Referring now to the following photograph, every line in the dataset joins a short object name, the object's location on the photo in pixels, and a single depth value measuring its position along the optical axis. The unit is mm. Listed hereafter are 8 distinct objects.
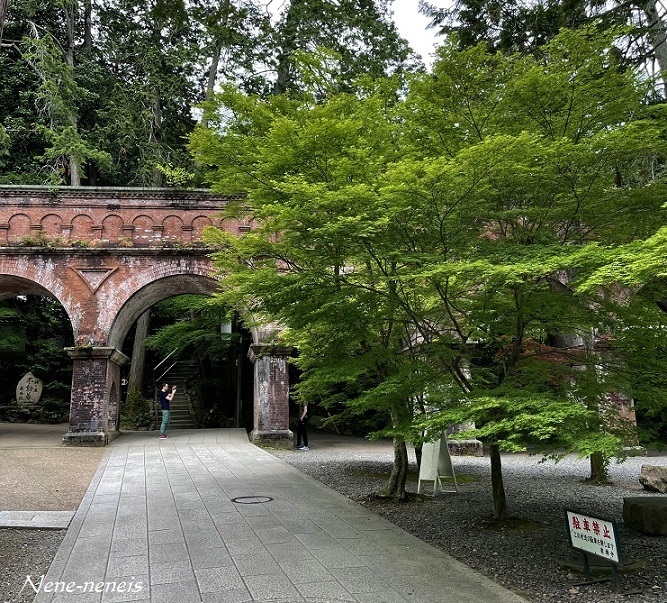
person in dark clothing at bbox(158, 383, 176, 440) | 15664
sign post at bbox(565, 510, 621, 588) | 4125
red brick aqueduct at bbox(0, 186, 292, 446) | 14945
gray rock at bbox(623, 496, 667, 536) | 6008
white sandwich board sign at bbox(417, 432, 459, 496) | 8422
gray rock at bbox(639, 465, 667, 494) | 9078
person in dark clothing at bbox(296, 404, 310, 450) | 15034
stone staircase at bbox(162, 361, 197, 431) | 21562
